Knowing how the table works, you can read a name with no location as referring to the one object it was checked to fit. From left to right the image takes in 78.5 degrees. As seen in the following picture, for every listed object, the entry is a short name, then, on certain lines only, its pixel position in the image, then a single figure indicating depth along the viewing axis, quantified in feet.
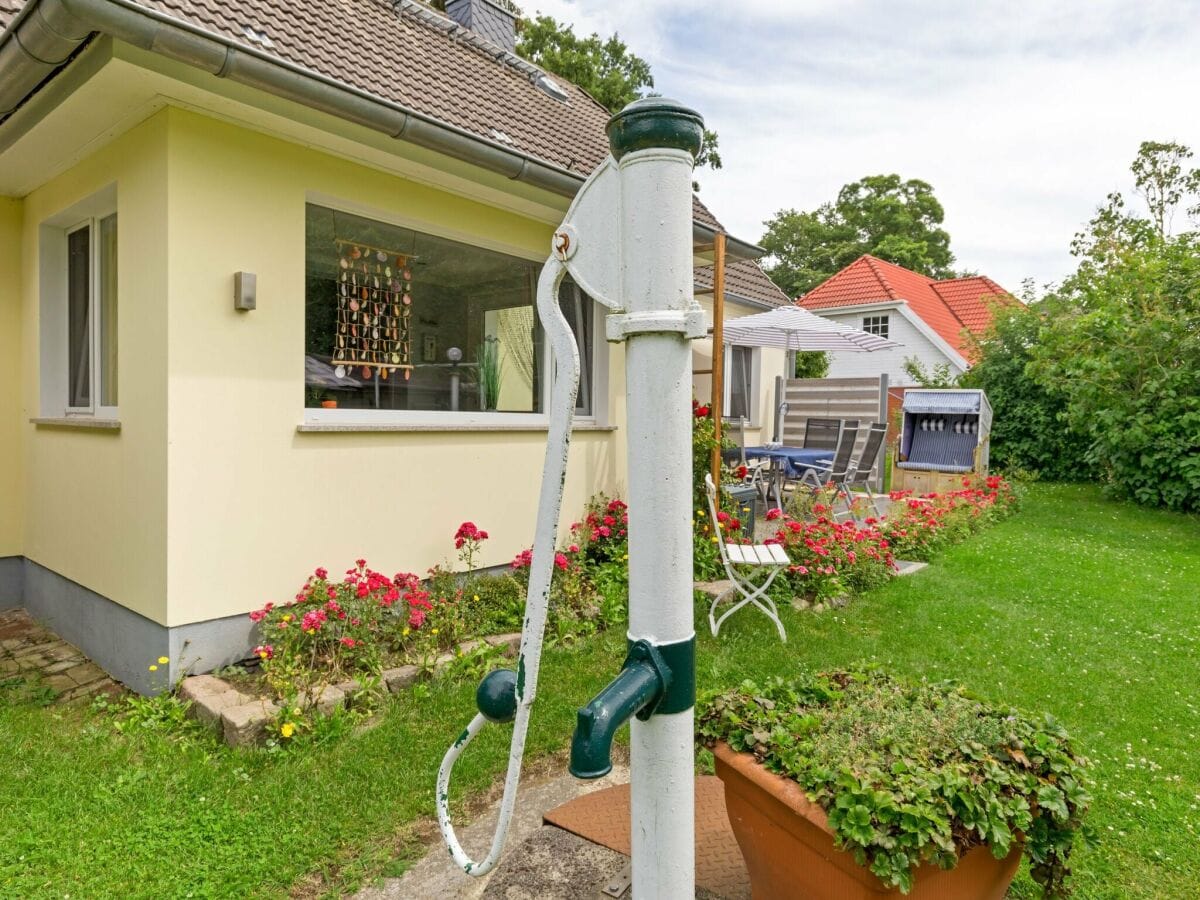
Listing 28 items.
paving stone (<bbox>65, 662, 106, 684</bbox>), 13.55
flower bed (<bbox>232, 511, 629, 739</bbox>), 11.75
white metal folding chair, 15.24
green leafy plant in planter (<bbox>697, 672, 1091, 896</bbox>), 5.19
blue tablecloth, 29.66
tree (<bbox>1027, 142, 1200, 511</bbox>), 32.63
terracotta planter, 5.39
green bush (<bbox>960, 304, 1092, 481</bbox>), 42.11
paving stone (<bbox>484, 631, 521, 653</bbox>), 13.88
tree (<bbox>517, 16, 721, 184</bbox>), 67.46
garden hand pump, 3.42
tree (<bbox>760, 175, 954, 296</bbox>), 125.18
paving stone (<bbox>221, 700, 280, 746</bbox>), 10.51
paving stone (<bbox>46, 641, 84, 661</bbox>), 14.64
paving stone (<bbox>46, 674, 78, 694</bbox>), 13.07
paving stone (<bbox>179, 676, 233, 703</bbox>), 11.69
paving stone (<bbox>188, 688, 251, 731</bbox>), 11.07
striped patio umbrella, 31.50
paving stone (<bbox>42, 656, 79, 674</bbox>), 13.89
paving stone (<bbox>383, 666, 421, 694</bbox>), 12.27
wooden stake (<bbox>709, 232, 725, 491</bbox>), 19.62
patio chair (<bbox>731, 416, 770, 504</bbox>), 29.09
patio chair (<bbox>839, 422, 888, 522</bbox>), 29.43
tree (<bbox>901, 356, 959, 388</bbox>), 52.20
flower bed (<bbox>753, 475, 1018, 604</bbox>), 18.15
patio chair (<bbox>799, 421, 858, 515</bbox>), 29.76
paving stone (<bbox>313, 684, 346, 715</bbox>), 11.27
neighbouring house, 65.92
